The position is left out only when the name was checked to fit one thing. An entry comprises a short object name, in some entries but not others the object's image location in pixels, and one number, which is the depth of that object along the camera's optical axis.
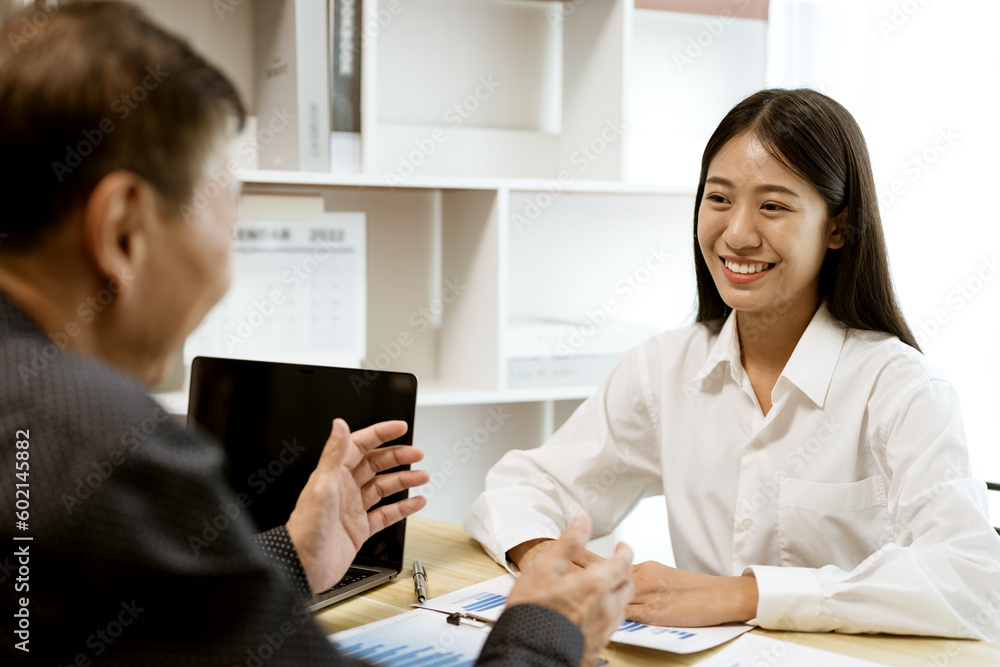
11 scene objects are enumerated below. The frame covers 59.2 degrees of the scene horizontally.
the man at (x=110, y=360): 0.56
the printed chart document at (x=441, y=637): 0.99
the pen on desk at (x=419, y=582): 1.17
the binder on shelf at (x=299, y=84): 1.67
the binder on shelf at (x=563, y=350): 1.94
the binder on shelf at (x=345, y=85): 1.67
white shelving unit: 1.91
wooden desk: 1.01
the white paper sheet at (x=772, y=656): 0.98
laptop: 1.25
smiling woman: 1.09
